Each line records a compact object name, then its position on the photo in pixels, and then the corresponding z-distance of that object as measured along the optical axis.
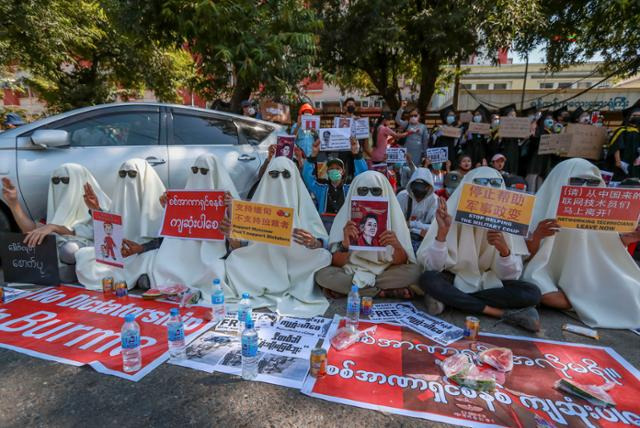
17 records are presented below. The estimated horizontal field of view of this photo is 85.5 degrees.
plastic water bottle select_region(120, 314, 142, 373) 2.21
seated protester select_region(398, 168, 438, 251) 3.95
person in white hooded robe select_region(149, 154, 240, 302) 3.48
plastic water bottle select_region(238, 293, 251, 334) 2.82
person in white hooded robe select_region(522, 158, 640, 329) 3.00
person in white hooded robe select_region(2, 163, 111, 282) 3.62
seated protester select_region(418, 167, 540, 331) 2.91
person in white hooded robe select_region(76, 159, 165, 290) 3.59
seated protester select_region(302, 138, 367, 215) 4.54
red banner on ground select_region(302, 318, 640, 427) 1.91
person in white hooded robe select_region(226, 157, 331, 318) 3.43
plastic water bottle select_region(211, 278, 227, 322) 2.90
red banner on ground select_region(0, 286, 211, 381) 2.40
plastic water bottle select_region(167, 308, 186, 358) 2.35
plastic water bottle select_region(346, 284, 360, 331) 2.91
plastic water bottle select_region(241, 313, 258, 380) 2.13
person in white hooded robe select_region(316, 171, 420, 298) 3.28
